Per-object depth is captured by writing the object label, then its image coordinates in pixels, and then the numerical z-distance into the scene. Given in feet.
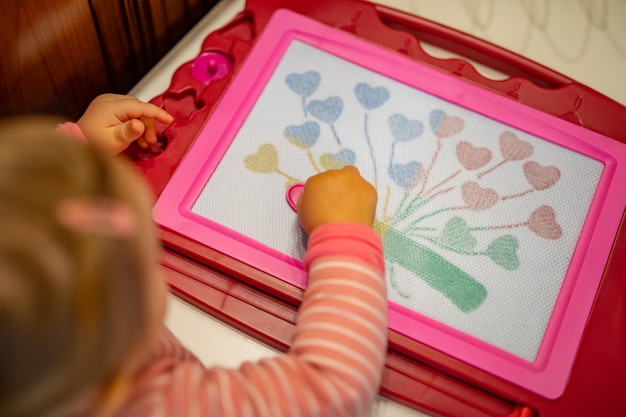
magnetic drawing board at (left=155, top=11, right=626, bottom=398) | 1.74
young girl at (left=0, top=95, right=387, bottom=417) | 0.86
